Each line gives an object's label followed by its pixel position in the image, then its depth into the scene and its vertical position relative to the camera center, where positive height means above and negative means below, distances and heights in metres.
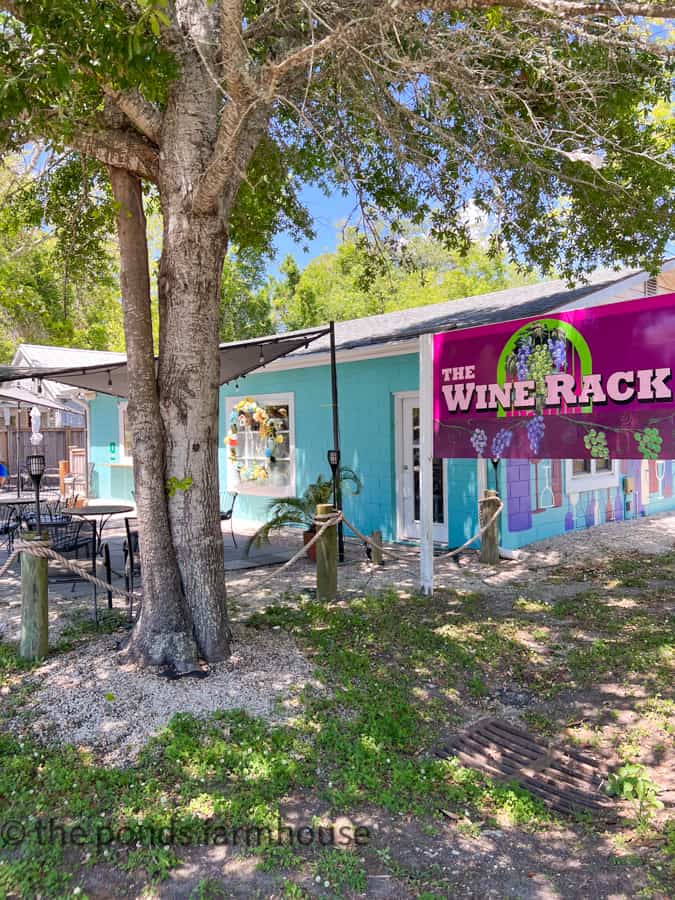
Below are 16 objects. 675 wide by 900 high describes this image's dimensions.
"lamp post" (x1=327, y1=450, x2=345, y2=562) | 7.88 -0.21
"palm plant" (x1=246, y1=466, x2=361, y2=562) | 8.24 -0.72
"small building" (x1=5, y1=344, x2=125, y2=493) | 14.55 +1.38
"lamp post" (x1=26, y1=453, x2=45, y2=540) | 7.29 -0.07
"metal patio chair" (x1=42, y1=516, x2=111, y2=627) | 6.17 -0.88
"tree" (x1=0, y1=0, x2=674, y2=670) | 4.02 +2.53
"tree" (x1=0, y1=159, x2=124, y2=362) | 7.32 +5.13
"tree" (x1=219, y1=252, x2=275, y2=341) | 23.44 +6.02
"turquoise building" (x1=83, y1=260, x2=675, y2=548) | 8.93 +0.13
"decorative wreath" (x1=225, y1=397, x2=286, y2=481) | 11.45 +0.51
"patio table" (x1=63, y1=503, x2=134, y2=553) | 8.06 -0.65
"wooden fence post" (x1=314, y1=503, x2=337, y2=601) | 6.45 -1.11
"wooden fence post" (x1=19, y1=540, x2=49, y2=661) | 4.82 -1.10
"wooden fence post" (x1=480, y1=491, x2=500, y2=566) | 8.23 -1.19
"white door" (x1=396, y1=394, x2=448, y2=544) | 9.45 -0.19
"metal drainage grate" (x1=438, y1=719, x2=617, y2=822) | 3.16 -1.70
